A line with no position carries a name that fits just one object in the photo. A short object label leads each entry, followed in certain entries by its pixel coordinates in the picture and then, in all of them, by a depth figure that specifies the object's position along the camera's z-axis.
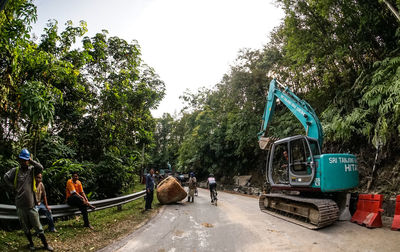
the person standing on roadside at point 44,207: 5.55
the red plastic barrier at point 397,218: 5.49
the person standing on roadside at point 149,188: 9.75
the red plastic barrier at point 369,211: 5.88
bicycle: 11.74
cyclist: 12.38
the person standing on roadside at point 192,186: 12.53
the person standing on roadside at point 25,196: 4.44
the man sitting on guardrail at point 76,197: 6.41
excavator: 6.39
